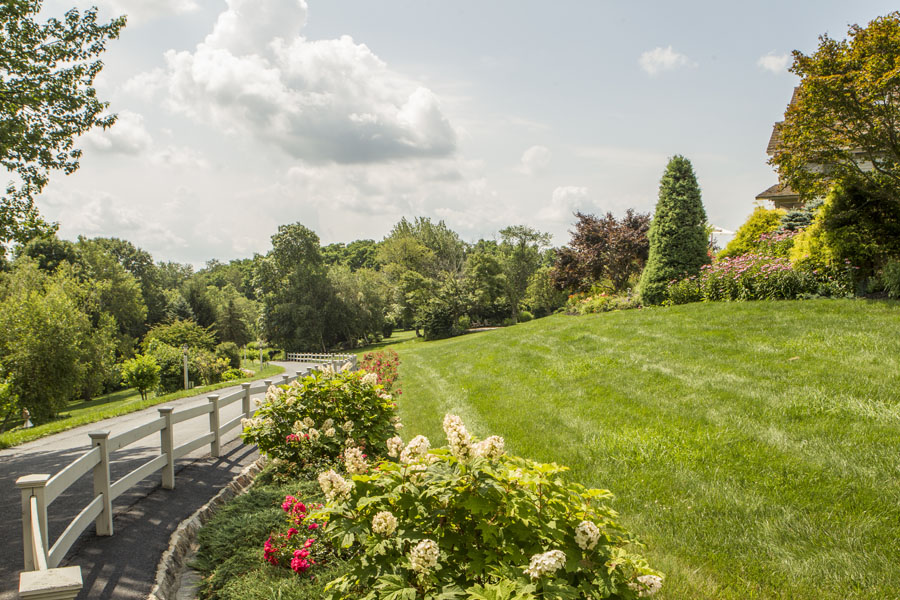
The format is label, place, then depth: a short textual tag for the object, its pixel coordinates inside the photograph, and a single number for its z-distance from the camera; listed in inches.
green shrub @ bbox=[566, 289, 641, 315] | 621.9
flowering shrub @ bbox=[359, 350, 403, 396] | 478.6
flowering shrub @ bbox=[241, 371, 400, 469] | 214.5
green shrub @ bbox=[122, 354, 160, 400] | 1021.2
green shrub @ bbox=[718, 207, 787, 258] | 598.2
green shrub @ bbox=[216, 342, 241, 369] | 1522.8
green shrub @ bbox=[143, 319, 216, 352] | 1416.1
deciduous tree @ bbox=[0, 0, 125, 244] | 331.9
